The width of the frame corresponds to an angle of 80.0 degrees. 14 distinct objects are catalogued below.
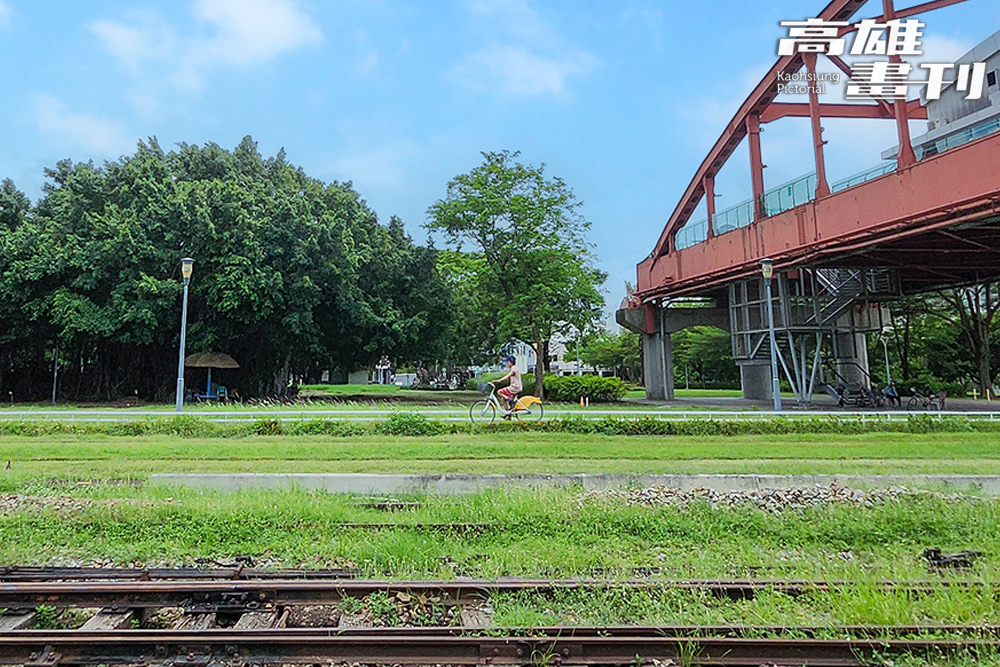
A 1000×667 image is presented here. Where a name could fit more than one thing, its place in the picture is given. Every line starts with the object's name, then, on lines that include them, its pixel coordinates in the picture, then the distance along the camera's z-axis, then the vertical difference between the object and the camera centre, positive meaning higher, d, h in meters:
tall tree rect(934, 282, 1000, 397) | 34.97 +3.51
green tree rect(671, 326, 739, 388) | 50.81 +2.41
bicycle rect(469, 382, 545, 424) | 16.44 -0.71
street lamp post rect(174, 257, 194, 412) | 17.97 +2.03
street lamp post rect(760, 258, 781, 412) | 19.48 +0.70
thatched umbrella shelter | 28.17 +1.40
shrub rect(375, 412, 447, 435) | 15.74 -1.05
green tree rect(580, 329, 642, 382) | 59.78 +3.08
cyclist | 15.59 -0.07
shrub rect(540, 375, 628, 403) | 29.56 -0.27
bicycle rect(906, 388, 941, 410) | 23.28 -1.03
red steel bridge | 17.80 +4.90
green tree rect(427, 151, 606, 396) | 28.59 +6.66
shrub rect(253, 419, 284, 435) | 15.48 -1.00
